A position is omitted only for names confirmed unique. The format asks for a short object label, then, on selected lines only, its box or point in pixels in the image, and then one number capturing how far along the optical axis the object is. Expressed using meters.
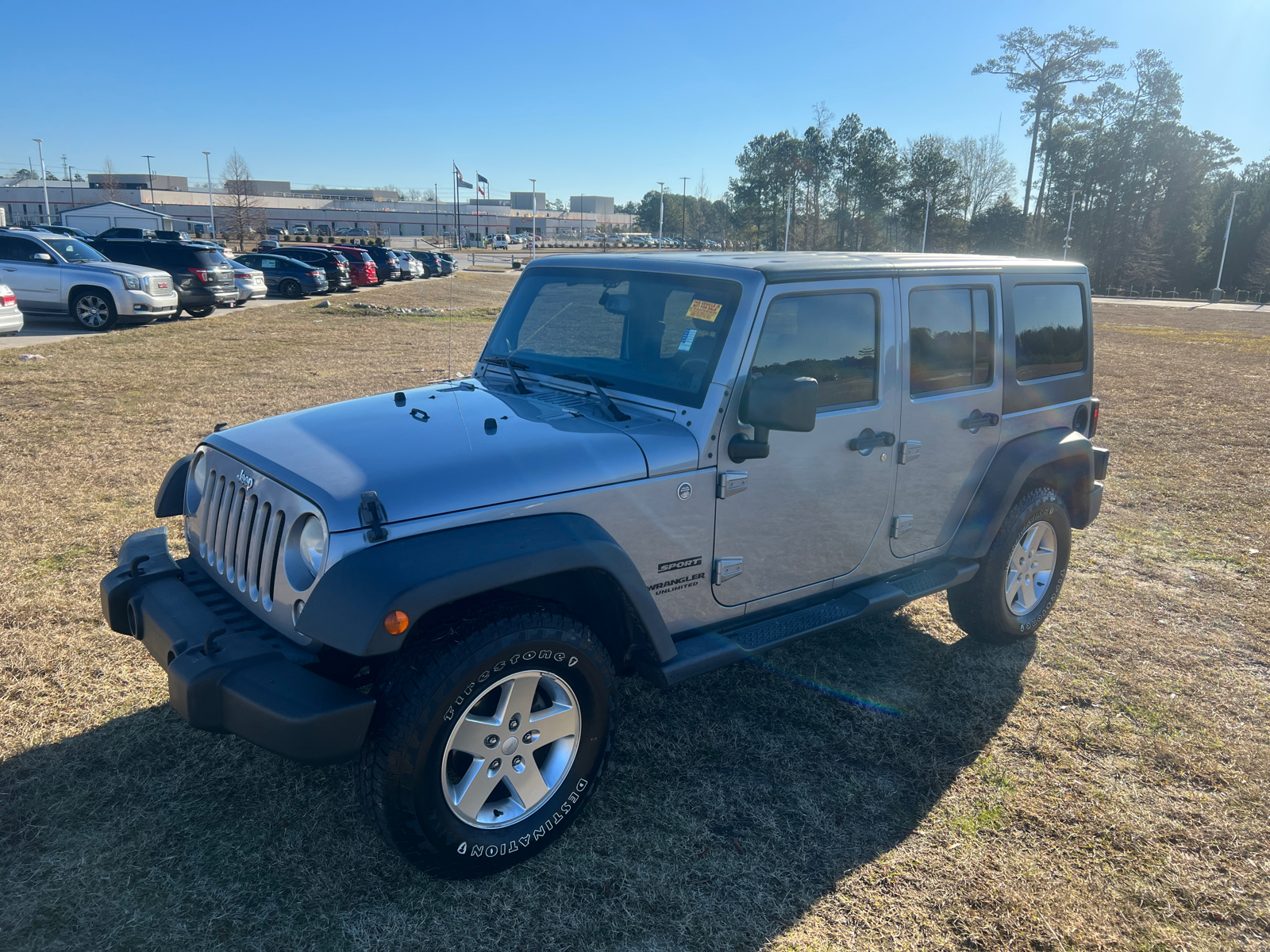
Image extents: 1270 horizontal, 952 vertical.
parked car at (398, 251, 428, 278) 40.03
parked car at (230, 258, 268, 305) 22.20
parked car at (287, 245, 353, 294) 30.48
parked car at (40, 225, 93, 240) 31.22
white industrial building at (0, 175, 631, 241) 94.81
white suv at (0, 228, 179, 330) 15.89
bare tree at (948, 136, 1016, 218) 71.81
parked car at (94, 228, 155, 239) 32.00
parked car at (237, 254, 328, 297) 27.88
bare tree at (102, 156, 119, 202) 89.38
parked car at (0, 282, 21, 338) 12.98
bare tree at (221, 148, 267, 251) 72.38
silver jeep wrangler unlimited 2.52
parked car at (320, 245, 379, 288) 33.06
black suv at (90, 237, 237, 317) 19.23
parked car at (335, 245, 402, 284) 36.19
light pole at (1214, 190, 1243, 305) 51.78
